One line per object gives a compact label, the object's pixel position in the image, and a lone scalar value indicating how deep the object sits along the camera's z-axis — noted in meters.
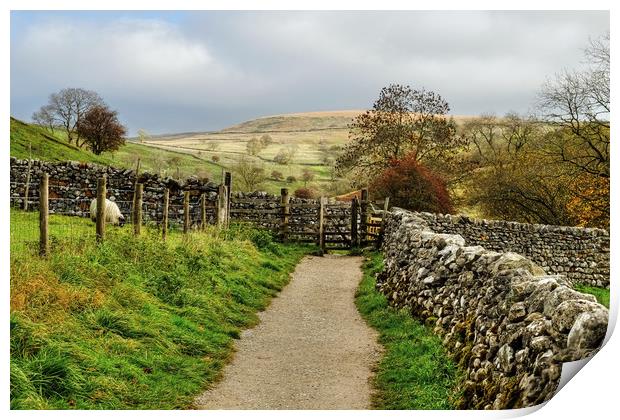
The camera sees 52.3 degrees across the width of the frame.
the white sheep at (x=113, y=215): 18.11
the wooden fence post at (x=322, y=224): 24.89
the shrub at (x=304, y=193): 44.28
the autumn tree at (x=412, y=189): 27.91
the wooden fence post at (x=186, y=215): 16.39
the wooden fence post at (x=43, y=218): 10.06
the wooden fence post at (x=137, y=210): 13.73
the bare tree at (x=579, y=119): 22.21
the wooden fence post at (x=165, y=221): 15.11
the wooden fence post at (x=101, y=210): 11.95
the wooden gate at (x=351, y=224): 25.59
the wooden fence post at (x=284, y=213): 25.41
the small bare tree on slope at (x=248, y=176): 43.33
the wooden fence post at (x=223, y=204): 22.00
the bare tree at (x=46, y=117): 41.02
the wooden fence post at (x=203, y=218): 18.78
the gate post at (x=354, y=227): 25.89
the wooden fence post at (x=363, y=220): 26.08
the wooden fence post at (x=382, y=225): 25.30
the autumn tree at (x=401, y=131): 36.28
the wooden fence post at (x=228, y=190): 24.47
